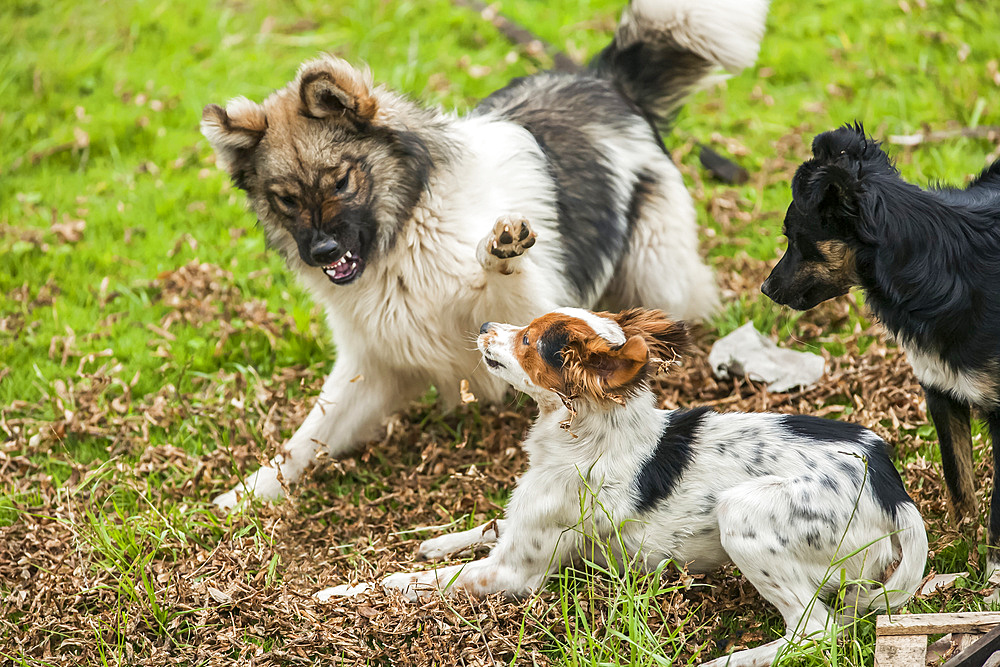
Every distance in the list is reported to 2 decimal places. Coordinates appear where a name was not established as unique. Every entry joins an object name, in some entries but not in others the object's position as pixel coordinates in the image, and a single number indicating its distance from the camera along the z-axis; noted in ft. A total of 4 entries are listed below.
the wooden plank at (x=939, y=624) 19.02
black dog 19.86
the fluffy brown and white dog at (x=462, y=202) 25.52
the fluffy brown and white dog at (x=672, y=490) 19.49
